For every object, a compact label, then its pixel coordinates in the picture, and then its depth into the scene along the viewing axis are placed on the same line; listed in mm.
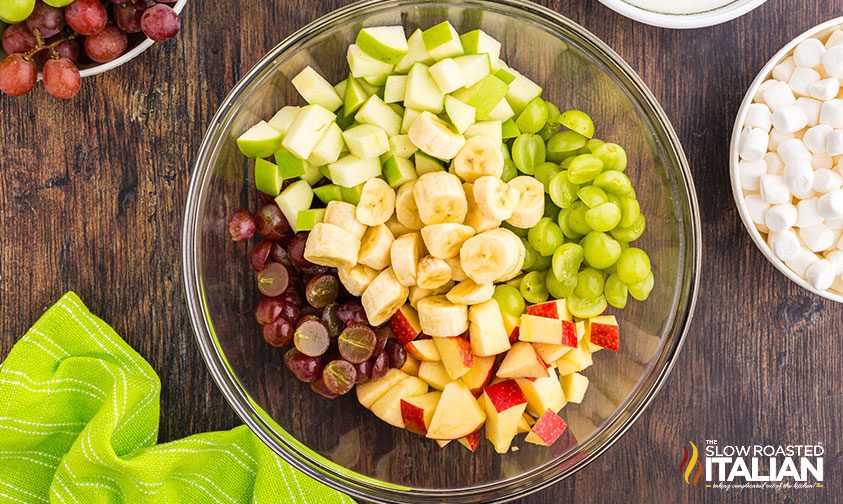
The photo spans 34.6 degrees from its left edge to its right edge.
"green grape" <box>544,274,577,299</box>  740
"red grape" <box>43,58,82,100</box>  739
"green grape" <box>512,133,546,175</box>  746
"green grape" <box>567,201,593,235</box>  741
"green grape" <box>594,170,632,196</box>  732
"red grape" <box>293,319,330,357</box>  737
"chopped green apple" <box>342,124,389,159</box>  725
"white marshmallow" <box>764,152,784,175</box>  769
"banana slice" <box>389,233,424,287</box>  728
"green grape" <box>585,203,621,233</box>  727
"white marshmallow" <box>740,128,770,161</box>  760
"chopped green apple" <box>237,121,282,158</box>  738
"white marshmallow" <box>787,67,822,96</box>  766
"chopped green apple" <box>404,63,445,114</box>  728
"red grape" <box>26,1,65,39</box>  733
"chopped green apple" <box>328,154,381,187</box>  729
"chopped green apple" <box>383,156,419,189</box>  738
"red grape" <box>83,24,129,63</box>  745
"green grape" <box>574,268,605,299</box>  742
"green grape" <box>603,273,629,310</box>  749
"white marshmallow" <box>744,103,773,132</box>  766
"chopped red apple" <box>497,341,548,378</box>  736
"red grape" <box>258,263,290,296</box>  745
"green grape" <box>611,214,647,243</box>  746
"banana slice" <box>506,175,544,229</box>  735
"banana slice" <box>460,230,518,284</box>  719
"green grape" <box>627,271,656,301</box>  750
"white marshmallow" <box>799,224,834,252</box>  764
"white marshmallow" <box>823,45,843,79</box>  757
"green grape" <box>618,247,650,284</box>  738
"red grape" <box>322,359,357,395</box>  733
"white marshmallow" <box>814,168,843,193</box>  756
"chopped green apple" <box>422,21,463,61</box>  728
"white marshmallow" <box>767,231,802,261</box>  761
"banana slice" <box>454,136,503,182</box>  727
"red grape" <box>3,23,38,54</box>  738
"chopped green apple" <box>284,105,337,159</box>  725
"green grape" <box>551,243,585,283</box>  735
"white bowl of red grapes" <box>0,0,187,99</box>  732
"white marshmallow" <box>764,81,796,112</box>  767
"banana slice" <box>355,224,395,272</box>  735
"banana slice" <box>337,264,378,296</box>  738
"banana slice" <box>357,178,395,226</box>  733
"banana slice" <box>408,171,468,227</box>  720
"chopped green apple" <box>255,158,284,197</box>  745
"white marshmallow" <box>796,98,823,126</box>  762
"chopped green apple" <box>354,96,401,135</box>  734
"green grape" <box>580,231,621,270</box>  732
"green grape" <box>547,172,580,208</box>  738
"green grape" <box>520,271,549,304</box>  748
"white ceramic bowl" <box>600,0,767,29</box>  770
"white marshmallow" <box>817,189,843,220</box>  750
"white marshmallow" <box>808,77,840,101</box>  755
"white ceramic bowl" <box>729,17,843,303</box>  768
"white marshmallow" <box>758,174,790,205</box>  761
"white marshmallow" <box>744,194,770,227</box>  770
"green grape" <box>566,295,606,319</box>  746
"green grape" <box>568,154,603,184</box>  733
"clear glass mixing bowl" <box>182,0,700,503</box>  761
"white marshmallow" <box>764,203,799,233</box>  758
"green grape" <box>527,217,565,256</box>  743
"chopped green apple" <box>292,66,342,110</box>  744
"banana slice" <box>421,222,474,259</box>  722
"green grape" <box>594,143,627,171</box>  741
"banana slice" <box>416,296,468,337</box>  726
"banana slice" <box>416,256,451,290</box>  728
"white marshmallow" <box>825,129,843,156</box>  751
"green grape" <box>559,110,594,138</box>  745
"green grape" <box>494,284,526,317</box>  746
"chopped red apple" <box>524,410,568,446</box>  750
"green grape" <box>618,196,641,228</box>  737
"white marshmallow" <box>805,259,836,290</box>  763
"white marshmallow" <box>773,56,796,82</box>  773
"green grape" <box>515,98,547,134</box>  748
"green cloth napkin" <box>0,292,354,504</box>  782
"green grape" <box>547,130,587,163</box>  750
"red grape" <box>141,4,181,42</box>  735
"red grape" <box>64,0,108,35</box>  729
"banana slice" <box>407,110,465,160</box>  720
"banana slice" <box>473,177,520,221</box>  718
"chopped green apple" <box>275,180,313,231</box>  745
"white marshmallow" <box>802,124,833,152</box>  757
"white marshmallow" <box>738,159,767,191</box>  768
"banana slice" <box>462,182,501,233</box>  729
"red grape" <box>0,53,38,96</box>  734
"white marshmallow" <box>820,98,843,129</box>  753
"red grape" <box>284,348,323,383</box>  743
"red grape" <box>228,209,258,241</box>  755
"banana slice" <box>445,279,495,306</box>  727
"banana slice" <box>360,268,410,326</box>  731
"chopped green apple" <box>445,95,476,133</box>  729
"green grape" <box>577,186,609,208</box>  733
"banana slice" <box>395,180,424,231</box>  740
